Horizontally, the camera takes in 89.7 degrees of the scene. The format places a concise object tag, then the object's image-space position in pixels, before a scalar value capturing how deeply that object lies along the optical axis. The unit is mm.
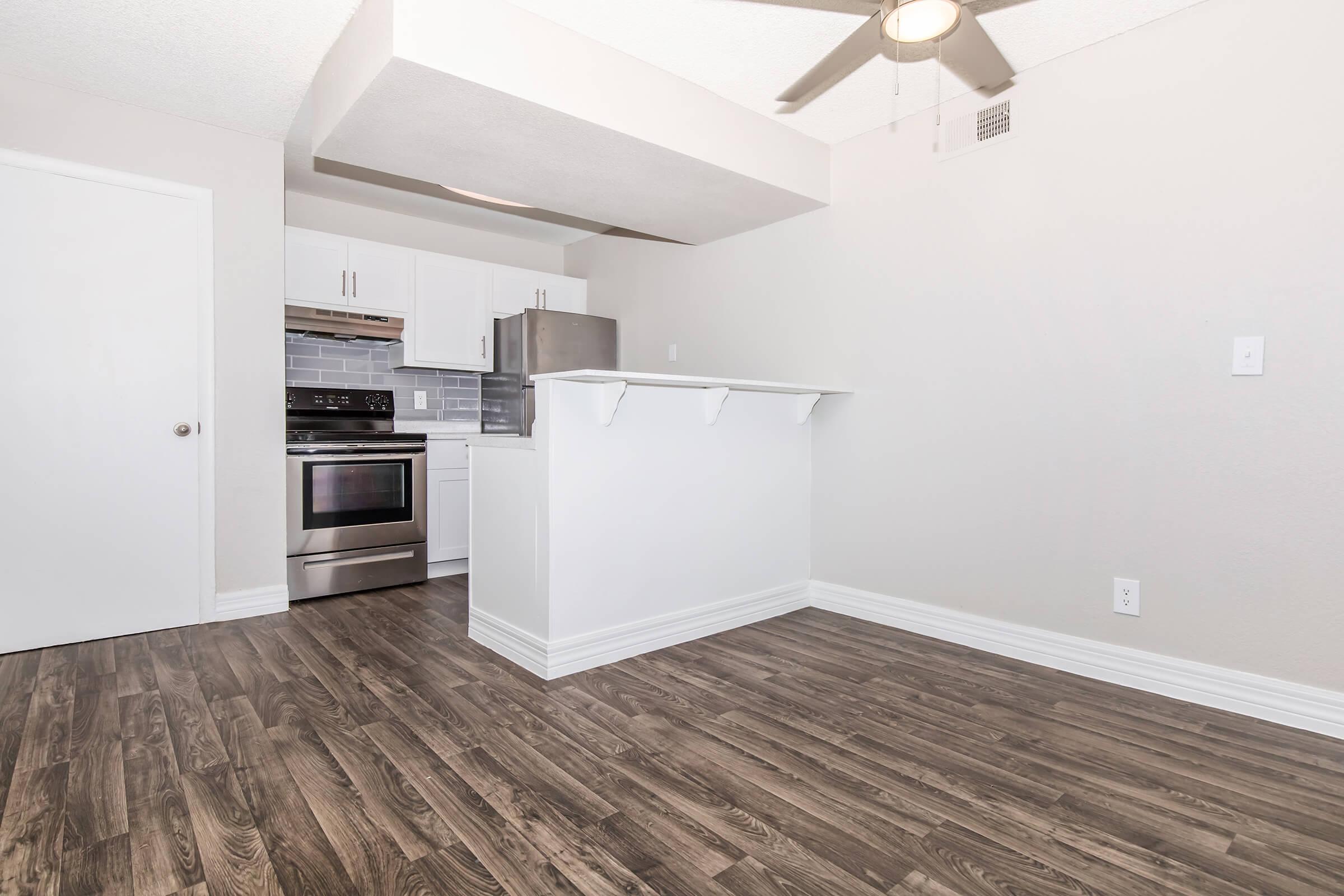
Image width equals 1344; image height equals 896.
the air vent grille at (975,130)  2857
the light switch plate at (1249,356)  2242
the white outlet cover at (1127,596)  2508
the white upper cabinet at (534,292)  4910
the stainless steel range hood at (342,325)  3996
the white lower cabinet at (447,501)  4250
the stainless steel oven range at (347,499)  3674
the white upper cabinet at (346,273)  3996
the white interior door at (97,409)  2861
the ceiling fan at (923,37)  1855
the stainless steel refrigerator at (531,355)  4586
